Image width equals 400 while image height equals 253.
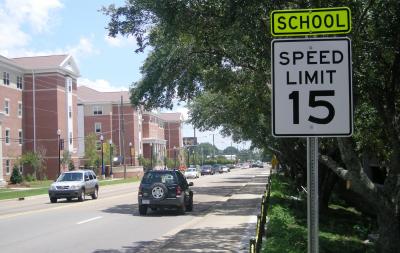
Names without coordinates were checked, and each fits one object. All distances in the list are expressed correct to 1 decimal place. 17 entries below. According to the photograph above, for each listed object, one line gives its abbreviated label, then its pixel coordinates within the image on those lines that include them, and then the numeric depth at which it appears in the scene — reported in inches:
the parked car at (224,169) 4373.5
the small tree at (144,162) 3826.3
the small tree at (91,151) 3034.0
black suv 847.1
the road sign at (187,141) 6247.5
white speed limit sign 168.4
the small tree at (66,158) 2608.3
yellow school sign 180.9
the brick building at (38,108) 2393.0
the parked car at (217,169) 4259.4
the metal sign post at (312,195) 162.2
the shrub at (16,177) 2237.9
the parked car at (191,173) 2834.6
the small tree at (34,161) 2348.7
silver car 1178.0
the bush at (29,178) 2420.2
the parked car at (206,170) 3649.1
